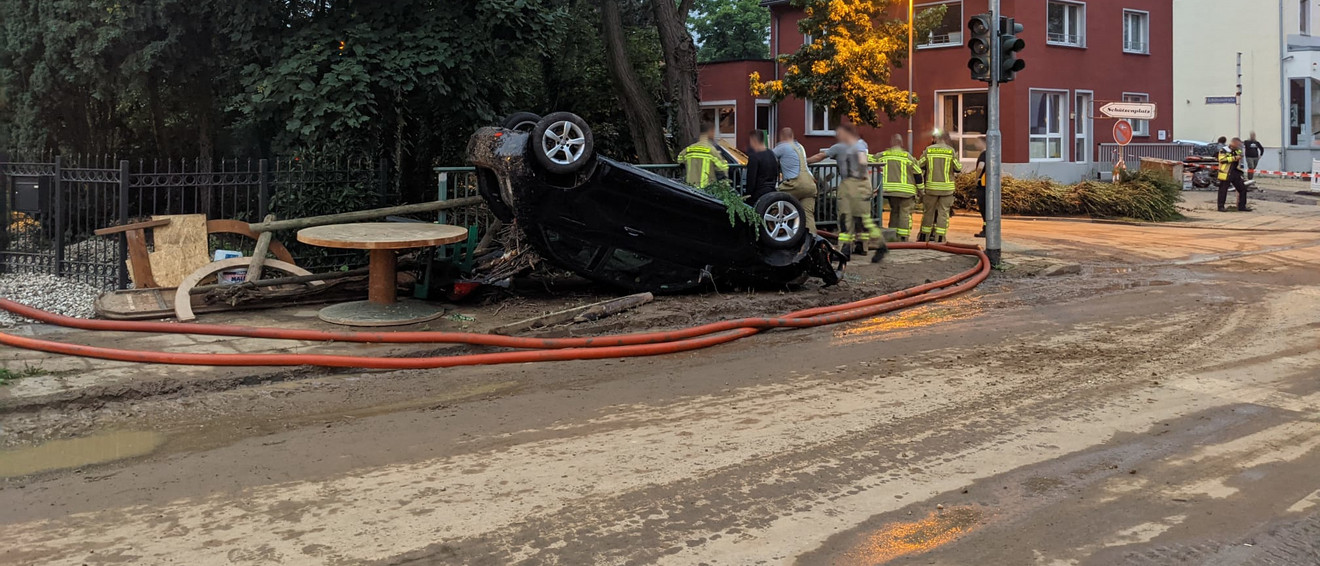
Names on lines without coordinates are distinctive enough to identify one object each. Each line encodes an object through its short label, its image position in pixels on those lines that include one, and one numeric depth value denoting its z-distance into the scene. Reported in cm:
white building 3766
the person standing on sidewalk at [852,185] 1457
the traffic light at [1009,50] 1373
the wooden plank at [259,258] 1030
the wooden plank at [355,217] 1030
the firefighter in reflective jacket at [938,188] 1608
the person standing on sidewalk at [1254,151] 2995
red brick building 2961
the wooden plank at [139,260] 1040
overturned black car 973
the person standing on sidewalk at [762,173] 1309
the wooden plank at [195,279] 970
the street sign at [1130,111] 2502
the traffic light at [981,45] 1389
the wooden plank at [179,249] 1062
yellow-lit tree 2608
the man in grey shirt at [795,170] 1376
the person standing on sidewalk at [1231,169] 2392
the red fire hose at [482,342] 803
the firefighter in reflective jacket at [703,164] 1291
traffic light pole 1394
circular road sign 2533
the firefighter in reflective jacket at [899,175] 1590
